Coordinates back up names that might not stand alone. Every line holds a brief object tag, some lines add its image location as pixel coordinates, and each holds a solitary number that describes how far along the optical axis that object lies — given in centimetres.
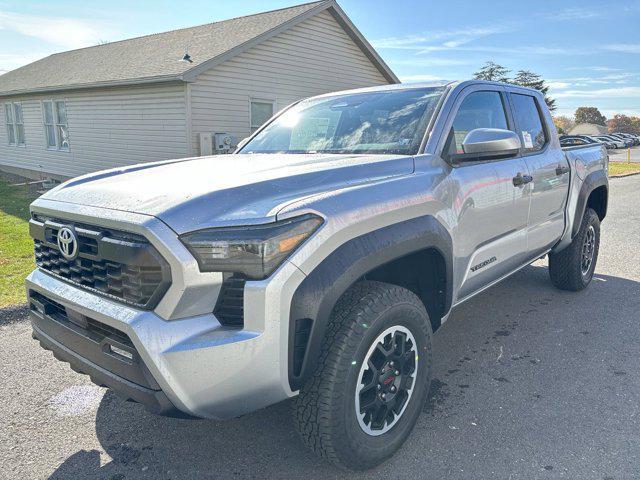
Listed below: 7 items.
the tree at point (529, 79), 6251
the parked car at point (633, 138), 5953
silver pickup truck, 196
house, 1184
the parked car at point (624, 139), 5494
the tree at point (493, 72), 5322
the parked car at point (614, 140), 5240
